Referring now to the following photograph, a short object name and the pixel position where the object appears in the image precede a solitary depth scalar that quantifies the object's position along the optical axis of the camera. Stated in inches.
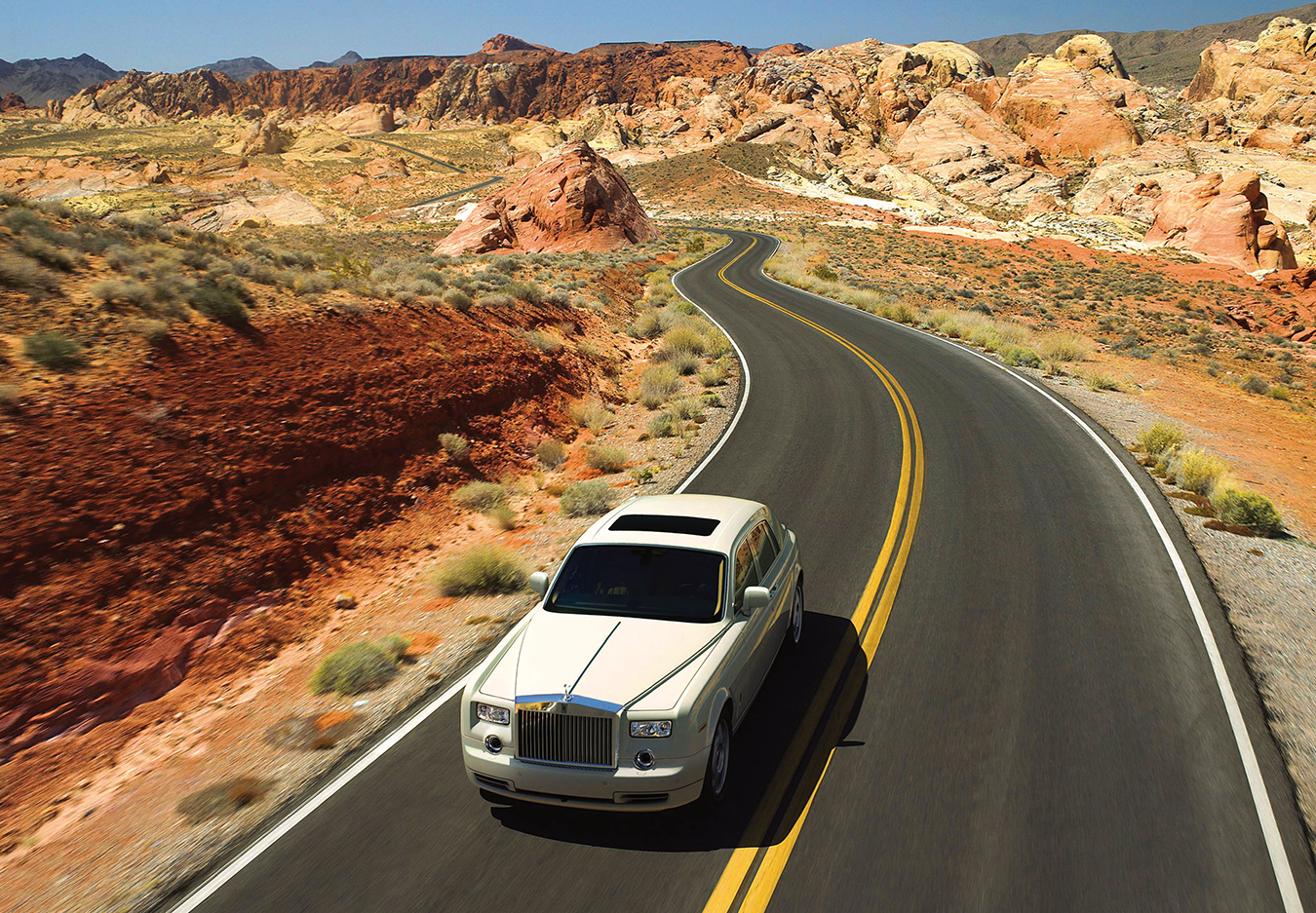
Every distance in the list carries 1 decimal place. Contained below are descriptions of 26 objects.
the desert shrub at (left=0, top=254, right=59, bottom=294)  434.3
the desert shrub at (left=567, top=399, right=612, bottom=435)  676.7
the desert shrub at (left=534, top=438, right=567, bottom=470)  599.2
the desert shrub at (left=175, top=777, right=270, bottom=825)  225.0
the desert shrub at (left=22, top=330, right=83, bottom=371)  380.5
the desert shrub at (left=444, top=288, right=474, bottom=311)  725.3
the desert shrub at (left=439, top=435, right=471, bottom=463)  549.0
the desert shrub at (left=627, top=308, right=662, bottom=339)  1049.3
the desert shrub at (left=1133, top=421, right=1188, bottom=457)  562.3
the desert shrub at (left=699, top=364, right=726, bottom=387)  797.2
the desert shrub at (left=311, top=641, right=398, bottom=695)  294.5
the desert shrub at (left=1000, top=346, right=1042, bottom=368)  901.2
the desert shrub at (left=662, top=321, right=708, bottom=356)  927.7
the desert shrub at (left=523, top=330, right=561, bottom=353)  755.4
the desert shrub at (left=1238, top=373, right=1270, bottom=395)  895.7
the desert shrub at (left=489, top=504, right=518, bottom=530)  483.5
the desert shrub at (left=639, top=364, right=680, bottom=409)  738.8
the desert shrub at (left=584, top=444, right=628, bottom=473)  577.0
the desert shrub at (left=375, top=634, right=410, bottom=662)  316.8
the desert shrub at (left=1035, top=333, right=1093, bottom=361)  952.9
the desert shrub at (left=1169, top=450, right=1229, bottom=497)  487.5
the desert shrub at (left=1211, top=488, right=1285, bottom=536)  425.4
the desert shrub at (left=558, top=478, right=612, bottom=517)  490.0
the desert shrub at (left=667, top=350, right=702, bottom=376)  850.1
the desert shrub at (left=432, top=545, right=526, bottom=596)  382.0
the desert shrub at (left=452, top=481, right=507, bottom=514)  509.0
